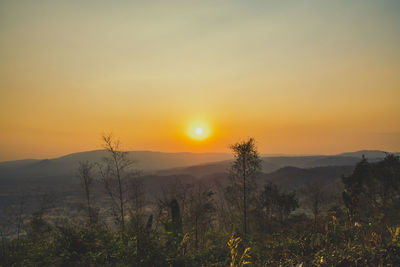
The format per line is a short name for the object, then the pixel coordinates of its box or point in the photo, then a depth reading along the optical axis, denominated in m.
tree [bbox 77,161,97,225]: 25.12
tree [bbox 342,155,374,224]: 22.06
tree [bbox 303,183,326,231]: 22.58
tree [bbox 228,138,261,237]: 18.61
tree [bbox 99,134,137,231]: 20.94
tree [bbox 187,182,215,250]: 20.23
